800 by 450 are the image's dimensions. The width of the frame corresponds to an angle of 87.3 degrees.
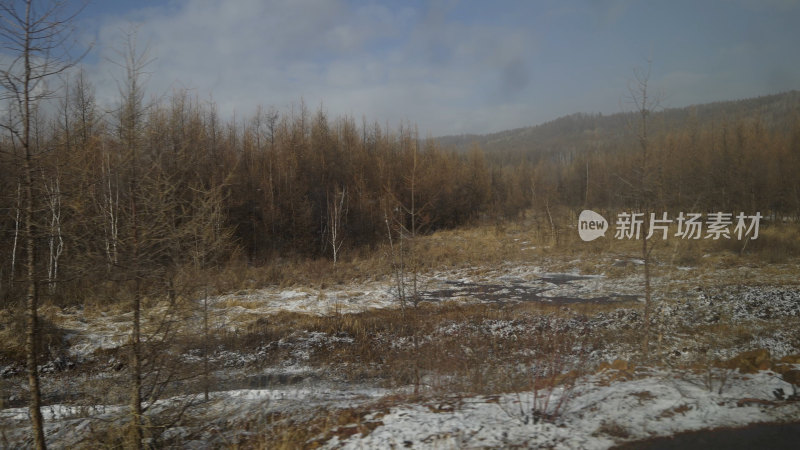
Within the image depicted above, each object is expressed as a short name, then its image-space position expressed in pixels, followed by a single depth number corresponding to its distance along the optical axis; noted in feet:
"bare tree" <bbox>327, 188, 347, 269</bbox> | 87.54
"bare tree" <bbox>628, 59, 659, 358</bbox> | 24.56
